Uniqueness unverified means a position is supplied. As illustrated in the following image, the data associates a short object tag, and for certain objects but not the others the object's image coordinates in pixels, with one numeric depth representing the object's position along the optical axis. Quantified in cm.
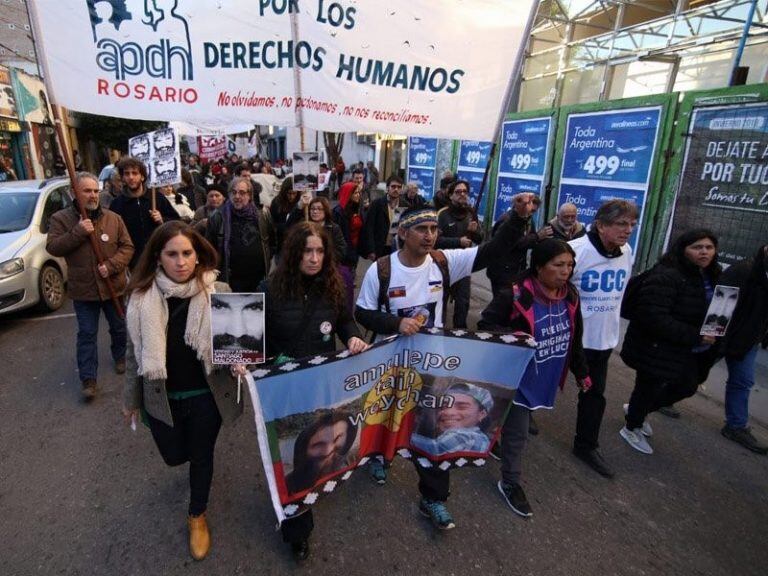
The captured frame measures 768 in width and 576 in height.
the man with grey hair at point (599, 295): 310
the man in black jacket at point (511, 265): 413
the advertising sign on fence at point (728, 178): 507
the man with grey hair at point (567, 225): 459
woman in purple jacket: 261
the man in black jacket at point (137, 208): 476
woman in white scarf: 220
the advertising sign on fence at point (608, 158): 643
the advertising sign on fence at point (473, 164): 1050
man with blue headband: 255
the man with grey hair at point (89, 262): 388
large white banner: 277
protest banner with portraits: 221
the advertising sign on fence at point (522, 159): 852
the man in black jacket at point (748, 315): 337
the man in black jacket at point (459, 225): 535
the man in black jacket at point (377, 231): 579
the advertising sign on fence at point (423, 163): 1308
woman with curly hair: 237
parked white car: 552
